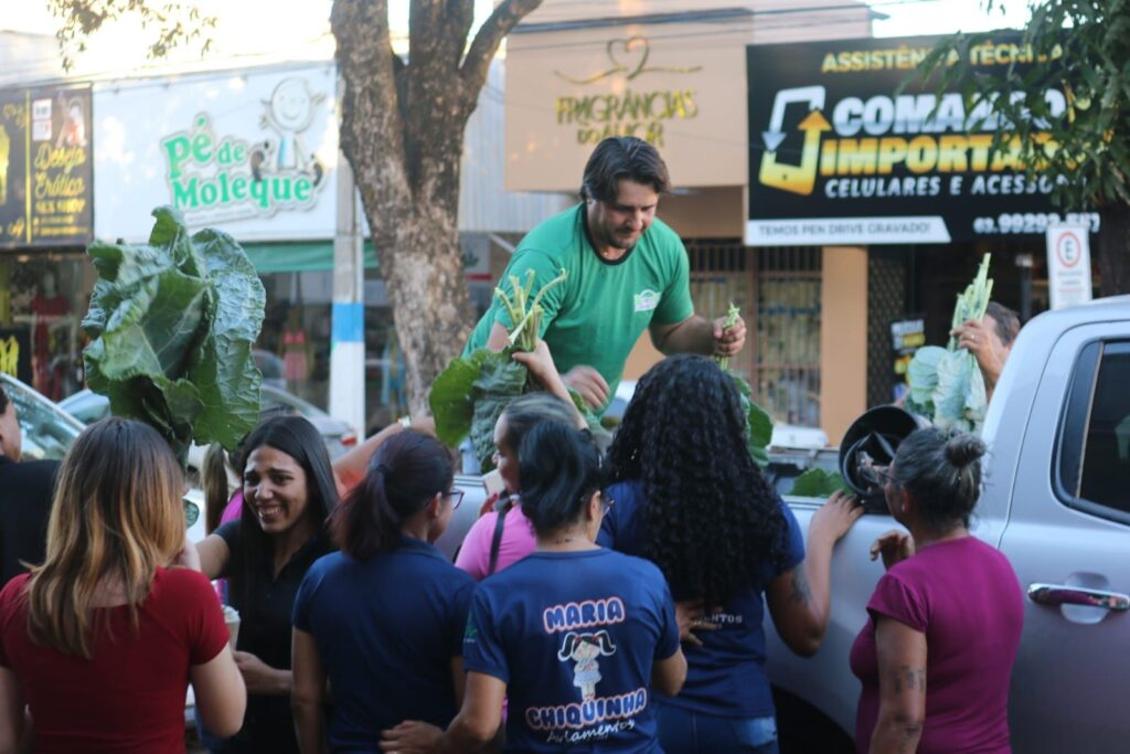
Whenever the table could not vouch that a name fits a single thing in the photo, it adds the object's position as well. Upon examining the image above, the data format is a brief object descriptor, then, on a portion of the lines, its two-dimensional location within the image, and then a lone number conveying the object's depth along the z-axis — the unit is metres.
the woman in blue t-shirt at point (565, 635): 3.47
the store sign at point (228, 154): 19.75
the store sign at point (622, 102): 15.96
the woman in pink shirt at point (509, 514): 3.88
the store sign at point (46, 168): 22.16
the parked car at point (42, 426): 8.53
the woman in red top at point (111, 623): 3.36
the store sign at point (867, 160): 14.45
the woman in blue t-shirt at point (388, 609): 3.72
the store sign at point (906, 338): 14.20
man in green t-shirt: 4.81
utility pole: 19.11
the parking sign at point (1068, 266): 8.76
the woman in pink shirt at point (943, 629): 3.76
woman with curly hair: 3.85
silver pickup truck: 3.85
